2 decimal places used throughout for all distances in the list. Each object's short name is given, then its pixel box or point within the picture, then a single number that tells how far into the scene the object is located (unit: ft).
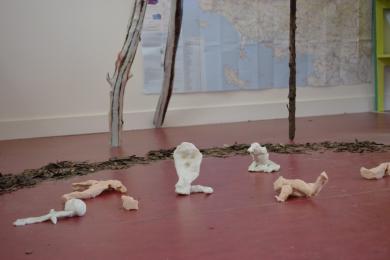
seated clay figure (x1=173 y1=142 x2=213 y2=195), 4.83
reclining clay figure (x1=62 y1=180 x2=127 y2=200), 4.75
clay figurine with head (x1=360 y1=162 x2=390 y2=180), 5.08
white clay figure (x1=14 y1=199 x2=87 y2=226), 4.04
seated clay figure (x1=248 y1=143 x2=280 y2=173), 5.69
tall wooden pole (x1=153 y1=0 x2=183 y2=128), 10.37
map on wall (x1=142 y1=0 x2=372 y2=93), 11.70
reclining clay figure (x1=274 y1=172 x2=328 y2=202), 4.36
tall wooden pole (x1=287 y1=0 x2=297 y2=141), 8.33
